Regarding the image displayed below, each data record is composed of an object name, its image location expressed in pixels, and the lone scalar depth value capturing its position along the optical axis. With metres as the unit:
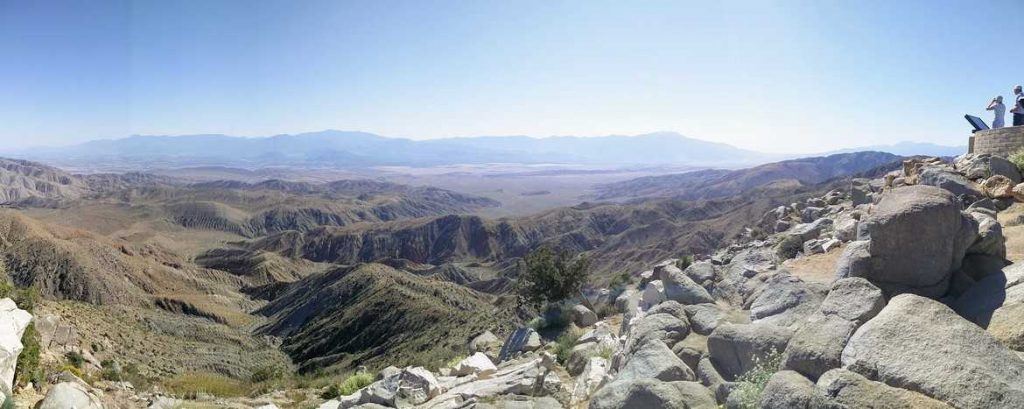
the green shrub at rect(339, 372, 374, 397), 15.73
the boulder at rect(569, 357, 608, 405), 9.41
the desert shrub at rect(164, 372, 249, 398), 19.56
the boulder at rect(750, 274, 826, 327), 7.81
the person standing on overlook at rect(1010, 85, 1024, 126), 14.13
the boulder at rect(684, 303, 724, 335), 9.01
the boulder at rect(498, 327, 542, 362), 14.93
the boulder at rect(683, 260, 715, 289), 13.30
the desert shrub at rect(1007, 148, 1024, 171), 12.79
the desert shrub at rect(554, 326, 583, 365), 12.52
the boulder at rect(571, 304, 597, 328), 16.94
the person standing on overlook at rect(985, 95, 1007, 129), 15.02
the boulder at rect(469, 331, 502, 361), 17.47
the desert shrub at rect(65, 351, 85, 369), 18.39
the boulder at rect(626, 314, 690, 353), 8.83
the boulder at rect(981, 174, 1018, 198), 11.62
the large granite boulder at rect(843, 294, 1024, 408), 4.68
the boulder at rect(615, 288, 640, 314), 14.90
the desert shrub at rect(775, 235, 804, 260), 13.88
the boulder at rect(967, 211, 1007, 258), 7.62
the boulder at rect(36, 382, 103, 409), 9.66
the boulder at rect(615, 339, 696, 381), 7.43
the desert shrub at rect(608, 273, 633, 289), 24.46
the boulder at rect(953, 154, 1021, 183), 12.73
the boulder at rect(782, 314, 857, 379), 5.71
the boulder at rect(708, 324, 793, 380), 6.97
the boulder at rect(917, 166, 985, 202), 11.94
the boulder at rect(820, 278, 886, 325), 6.36
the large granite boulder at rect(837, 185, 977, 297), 7.19
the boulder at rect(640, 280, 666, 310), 12.63
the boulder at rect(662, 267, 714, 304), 11.18
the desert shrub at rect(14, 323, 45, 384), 10.82
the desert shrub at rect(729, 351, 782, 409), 5.90
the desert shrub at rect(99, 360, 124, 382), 18.58
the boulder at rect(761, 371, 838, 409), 4.98
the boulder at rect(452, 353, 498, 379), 12.71
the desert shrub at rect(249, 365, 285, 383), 28.94
